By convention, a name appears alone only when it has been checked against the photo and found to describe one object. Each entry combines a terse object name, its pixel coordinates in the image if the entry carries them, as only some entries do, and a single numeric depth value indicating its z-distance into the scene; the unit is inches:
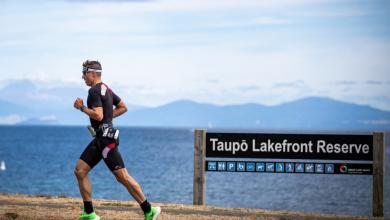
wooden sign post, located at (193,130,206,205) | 660.7
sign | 645.3
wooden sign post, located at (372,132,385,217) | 632.4
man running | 471.8
